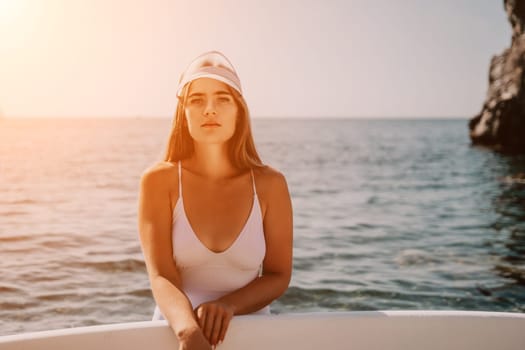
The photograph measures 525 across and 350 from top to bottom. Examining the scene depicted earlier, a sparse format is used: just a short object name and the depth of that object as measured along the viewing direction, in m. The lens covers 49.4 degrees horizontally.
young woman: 2.29
